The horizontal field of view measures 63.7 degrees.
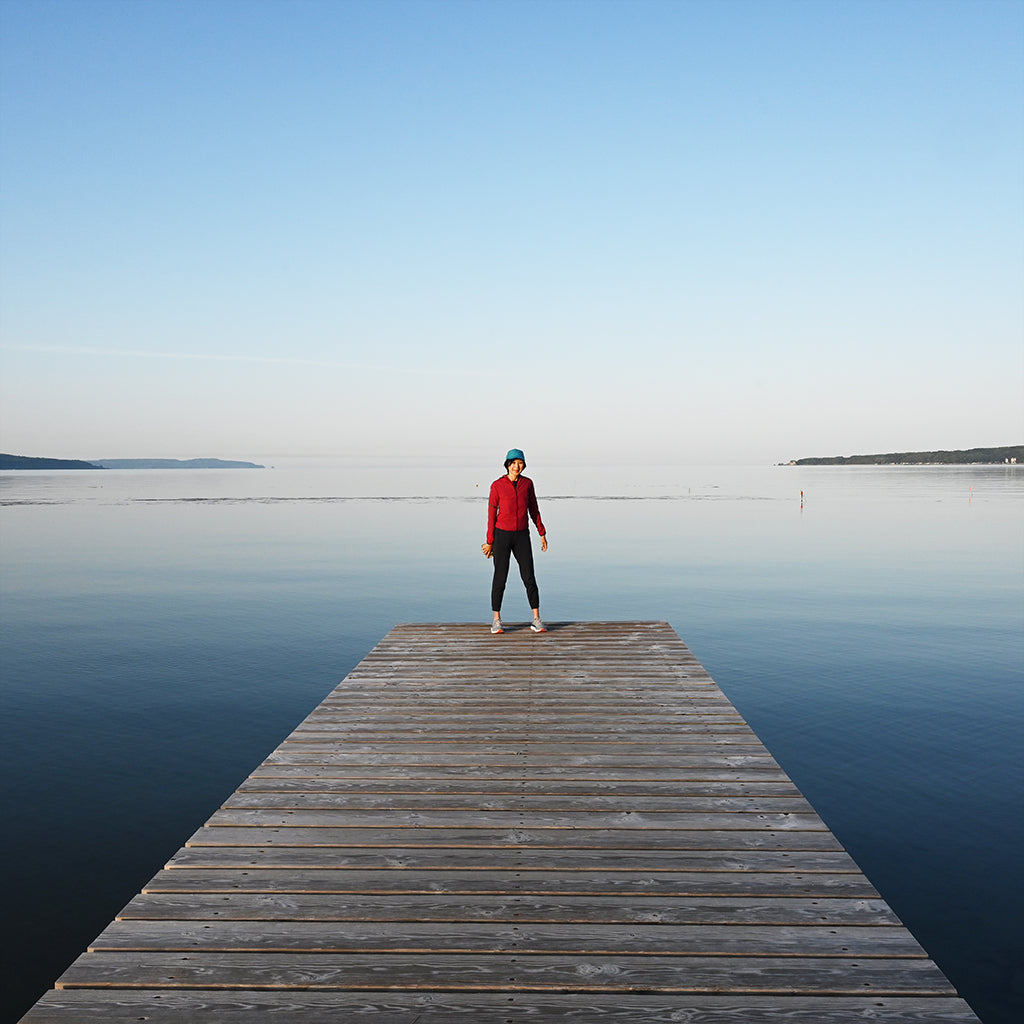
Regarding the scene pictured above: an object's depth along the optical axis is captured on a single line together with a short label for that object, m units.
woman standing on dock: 9.90
